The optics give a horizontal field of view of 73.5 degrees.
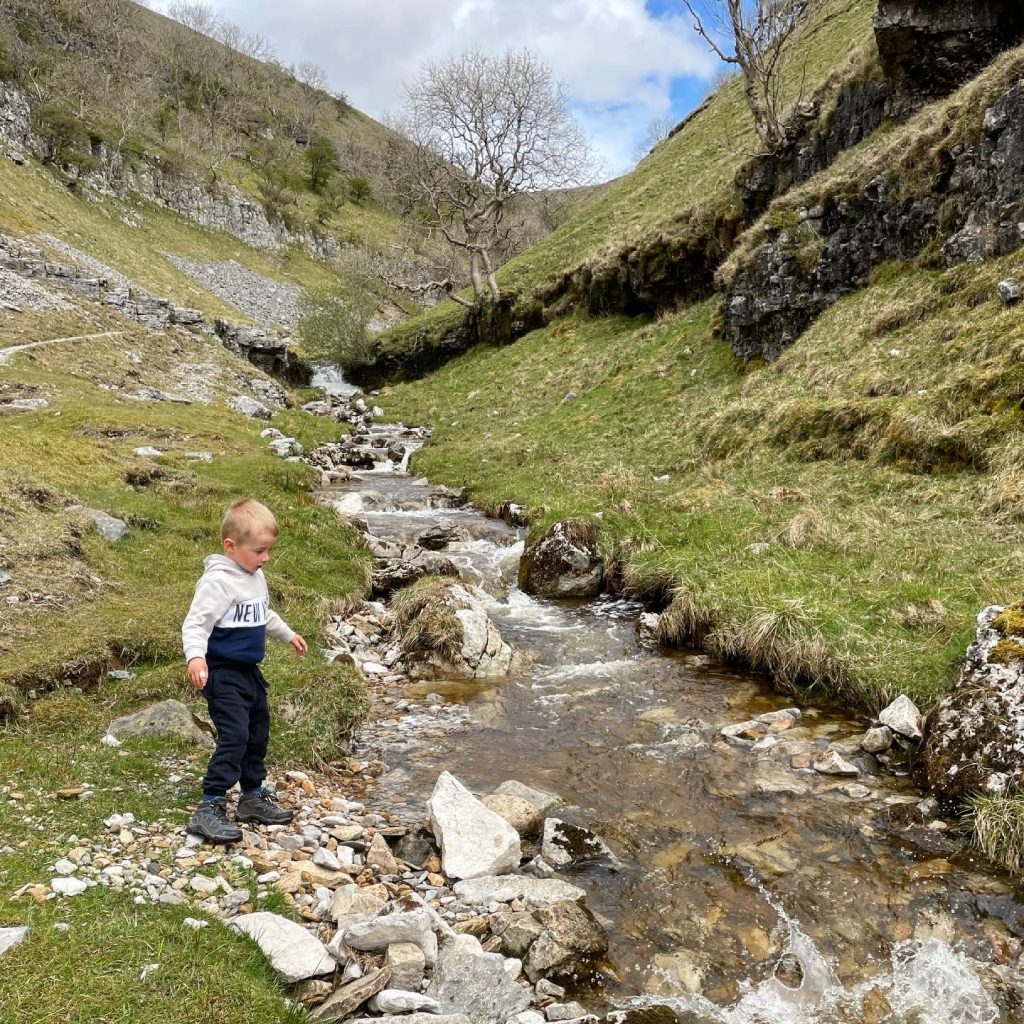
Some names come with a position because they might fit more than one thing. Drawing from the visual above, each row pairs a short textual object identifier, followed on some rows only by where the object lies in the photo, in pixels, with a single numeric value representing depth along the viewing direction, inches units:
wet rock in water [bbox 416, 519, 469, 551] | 695.7
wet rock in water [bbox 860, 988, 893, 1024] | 191.5
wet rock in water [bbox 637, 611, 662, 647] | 467.5
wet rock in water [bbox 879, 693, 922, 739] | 308.6
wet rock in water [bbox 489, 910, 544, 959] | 205.6
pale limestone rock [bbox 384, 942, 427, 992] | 184.1
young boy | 235.1
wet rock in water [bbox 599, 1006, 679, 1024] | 189.6
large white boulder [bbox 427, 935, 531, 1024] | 182.2
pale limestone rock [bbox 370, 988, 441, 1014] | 176.1
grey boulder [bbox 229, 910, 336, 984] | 180.2
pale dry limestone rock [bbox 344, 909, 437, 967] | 191.8
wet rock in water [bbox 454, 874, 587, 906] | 223.6
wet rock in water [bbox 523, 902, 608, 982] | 201.3
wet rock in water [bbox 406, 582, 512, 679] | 430.6
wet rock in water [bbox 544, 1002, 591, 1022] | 187.3
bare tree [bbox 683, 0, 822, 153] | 1153.4
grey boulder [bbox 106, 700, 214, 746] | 286.0
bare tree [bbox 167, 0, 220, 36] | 5807.1
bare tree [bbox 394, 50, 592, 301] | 1838.1
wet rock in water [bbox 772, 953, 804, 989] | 203.0
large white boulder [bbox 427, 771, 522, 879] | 238.4
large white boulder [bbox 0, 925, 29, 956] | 159.2
